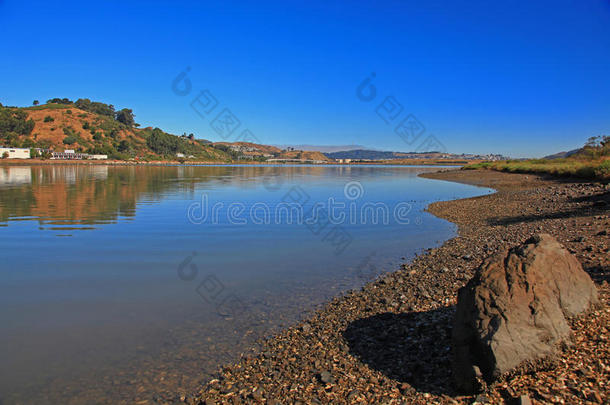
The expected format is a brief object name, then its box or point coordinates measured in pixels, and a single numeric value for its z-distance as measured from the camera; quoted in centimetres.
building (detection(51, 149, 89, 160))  16014
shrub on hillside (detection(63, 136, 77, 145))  18100
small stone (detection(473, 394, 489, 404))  442
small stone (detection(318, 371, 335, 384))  532
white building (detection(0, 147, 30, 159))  14238
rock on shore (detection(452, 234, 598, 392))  461
